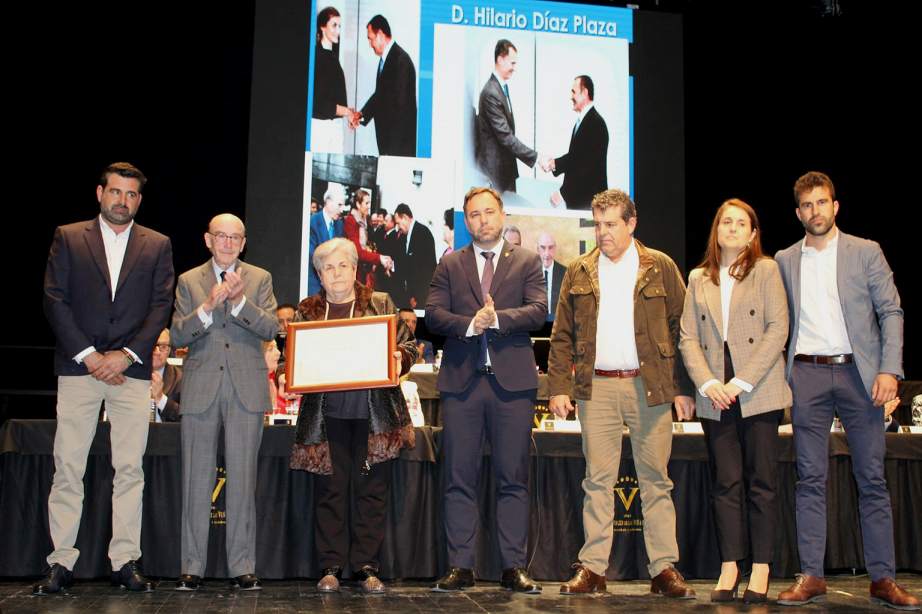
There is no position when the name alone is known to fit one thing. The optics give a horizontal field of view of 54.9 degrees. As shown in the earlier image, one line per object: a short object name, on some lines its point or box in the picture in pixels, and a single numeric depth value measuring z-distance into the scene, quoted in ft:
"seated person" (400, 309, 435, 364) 22.06
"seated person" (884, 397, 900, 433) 14.17
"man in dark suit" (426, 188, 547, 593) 13.05
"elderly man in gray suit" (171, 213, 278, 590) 12.80
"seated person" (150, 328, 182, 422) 16.94
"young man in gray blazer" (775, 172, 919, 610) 12.39
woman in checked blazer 12.42
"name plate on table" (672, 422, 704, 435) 14.66
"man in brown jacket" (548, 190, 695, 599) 12.95
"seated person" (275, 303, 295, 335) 20.68
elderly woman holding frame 13.05
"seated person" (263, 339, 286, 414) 17.25
